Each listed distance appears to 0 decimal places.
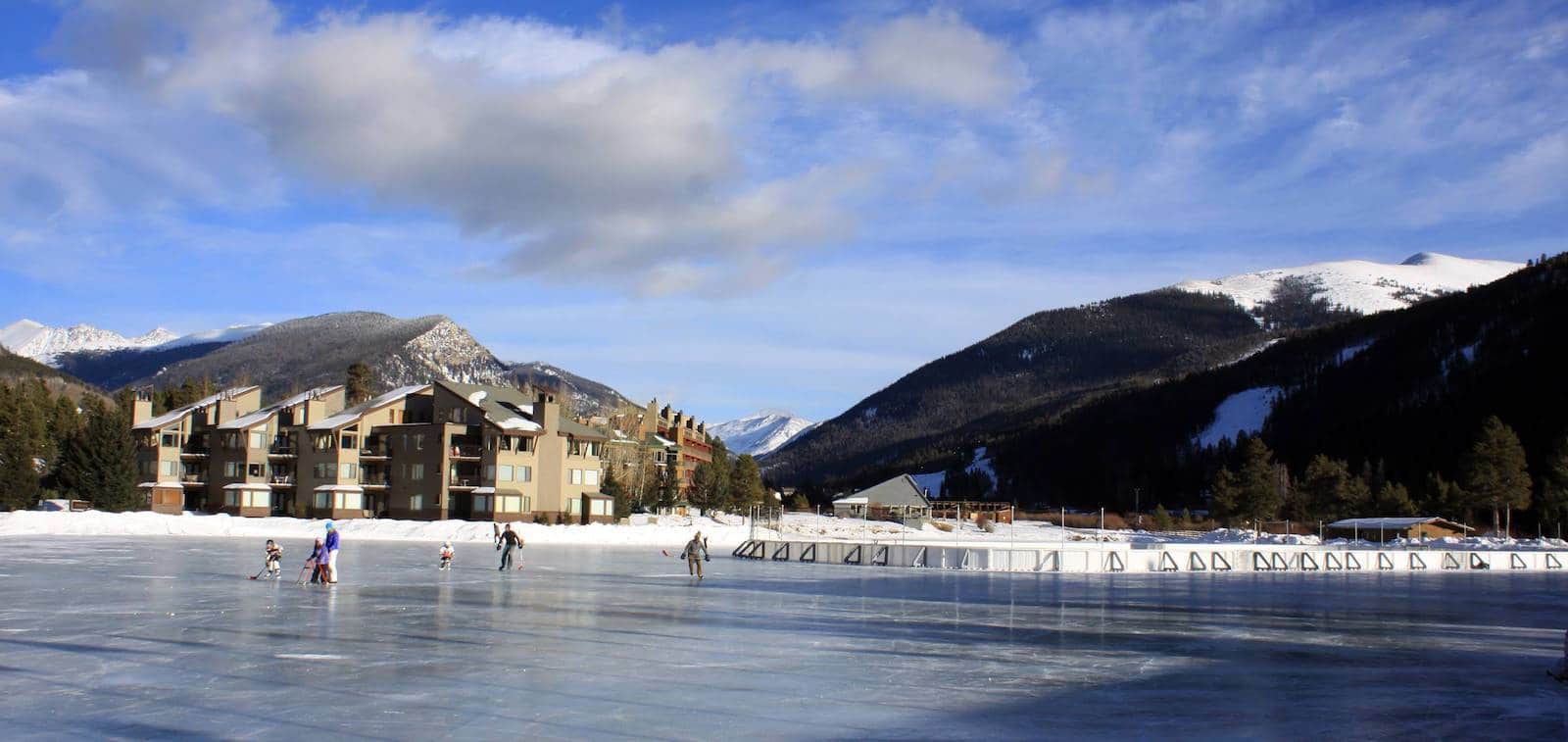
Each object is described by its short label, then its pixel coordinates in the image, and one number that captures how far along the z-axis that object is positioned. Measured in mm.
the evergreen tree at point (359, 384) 111000
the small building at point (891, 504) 124625
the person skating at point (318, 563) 30984
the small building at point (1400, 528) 92750
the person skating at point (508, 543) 39375
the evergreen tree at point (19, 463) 73125
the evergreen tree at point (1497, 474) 99250
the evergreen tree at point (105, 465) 76000
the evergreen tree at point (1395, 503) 104250
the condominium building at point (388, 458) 80312
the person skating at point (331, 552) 30670
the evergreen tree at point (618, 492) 88838
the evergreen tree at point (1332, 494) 108750
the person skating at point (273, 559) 32531
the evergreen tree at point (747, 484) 107875
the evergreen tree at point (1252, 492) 106250
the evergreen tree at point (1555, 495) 99000
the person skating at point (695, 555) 36250
